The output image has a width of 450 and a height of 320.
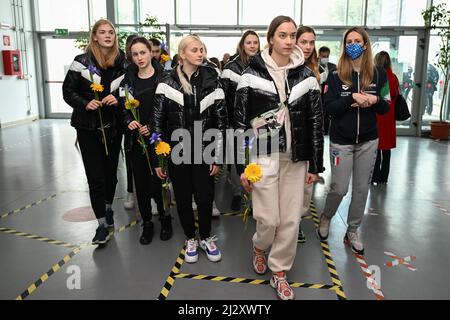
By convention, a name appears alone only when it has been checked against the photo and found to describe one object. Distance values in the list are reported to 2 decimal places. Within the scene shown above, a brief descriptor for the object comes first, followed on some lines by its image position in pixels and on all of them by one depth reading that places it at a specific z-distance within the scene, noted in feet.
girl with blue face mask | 10.98
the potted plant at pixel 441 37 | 31.54
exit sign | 40.65
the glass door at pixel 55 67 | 43.32
